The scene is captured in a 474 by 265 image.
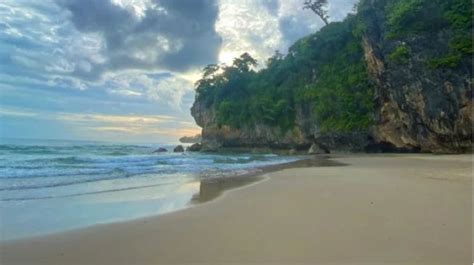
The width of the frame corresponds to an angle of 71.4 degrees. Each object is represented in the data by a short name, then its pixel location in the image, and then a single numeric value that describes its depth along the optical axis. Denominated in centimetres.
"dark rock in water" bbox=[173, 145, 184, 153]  4833
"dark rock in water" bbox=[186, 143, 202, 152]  4872
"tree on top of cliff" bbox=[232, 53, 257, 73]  5038
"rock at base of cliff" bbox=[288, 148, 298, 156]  3693
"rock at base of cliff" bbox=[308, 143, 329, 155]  3600
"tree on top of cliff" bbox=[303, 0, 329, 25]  4447
